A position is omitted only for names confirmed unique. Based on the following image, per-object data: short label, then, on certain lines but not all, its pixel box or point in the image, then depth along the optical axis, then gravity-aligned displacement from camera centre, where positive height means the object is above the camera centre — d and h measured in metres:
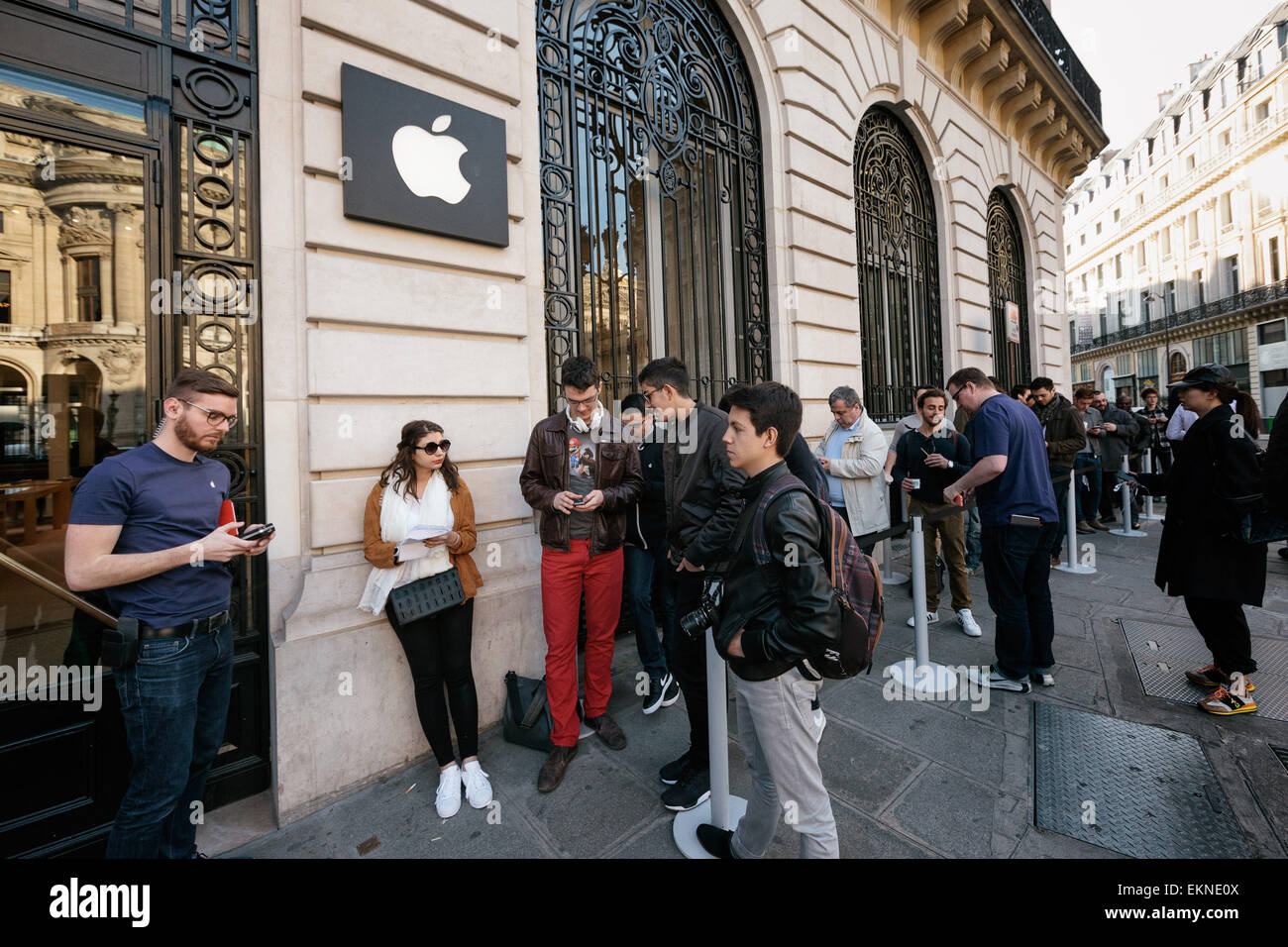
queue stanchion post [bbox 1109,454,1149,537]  8.42 -0.72
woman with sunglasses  2.92 -0.45
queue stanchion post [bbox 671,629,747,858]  2.32 -1.19
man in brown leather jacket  3.20 -0.24
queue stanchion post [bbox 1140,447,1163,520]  10.01 -0.59
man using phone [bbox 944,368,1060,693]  3.72 -0.40
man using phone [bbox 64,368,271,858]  2.01 -0.27
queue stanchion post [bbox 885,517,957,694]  3.80 -1.41
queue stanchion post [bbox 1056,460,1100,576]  6.55 -0.91
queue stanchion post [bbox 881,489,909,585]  6.30 -1.13
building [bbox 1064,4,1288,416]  29.91 +15.73
